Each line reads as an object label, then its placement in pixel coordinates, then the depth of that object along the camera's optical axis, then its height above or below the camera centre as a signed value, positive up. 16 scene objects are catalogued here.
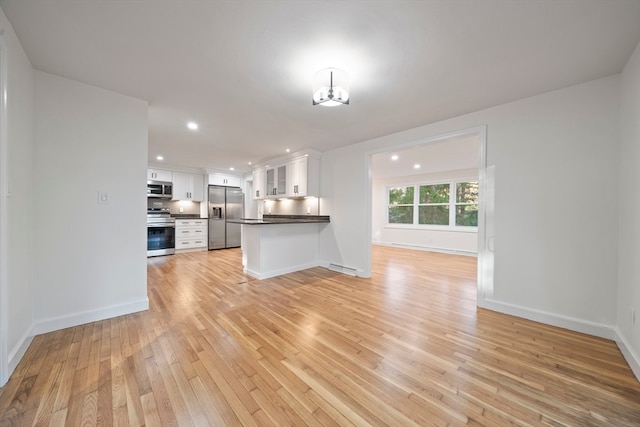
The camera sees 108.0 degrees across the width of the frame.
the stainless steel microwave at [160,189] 6.03 +0.55
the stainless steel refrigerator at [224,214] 6.89 -0.10
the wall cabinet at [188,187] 6.43 +0.68
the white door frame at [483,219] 2.77 -0.07
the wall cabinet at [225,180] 6.91 +0.96
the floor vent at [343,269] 4.25 -1.09
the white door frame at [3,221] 1.46 -0.08
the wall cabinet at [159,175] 6.00 +0.93
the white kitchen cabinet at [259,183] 5.98 +0.73
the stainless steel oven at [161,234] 5.73 -0.60
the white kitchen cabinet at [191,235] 6.30 -0.68
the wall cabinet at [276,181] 5.34 +0.72
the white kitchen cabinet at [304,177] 4.75 +0.73
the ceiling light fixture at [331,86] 1.94 +1.07
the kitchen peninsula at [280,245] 3.97 -0.64
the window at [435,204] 6.66 +0.26
